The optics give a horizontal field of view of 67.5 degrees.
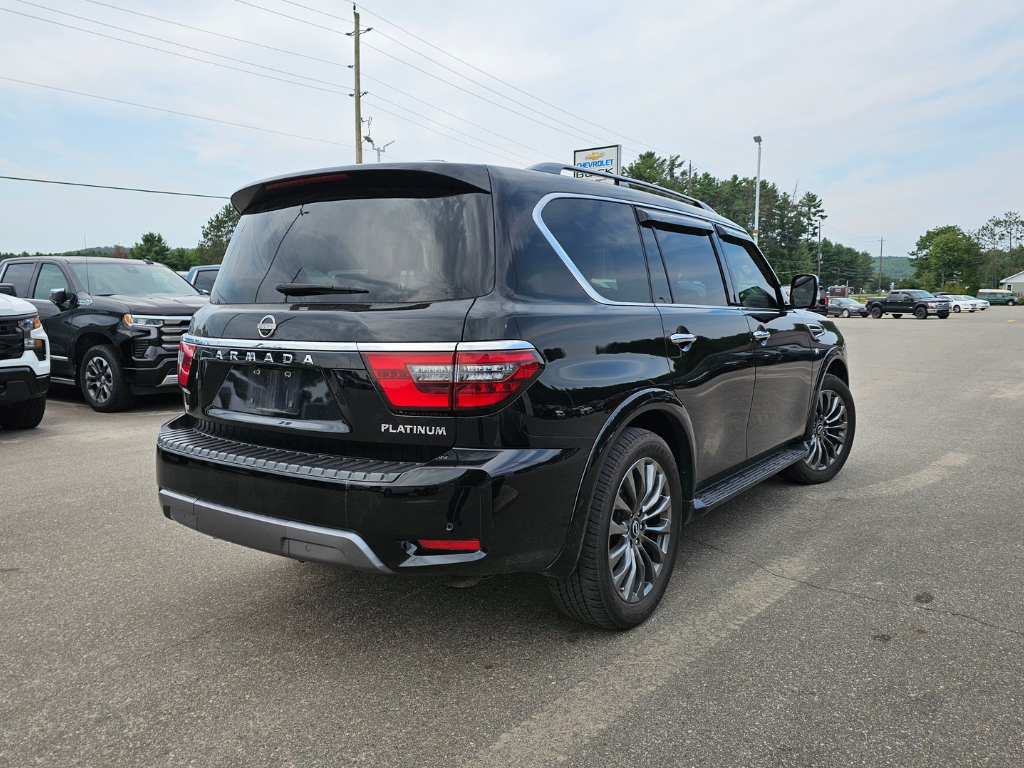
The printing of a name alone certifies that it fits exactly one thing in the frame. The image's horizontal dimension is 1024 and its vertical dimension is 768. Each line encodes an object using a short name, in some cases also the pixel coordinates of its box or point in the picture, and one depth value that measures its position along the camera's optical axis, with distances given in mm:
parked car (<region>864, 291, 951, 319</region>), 44969
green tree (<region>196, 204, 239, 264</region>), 108688
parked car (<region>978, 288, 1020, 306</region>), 83688
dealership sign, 27984
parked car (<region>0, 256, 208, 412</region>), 8570
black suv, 2498
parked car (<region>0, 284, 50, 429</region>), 6840
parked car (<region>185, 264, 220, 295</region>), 14452
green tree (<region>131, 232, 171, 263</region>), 108312
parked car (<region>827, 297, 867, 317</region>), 50281
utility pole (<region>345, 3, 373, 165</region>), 30634
